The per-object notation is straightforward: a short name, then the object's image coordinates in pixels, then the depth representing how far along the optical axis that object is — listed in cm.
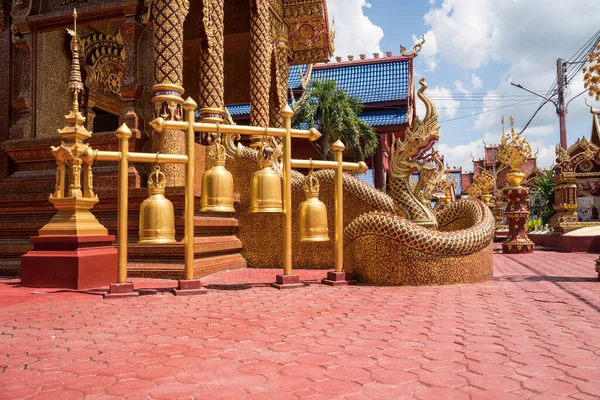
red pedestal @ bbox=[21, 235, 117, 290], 494
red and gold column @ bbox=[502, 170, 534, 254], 1266
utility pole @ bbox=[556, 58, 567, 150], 2500
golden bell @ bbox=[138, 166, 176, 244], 432
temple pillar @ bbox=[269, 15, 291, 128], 1131
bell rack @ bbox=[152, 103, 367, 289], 470
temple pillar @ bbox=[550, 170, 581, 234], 1471
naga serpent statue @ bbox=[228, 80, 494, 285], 715
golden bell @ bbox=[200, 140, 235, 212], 449
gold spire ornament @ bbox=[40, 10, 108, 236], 512
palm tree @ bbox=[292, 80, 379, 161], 2042
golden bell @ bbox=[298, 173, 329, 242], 490
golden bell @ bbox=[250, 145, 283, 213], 466
